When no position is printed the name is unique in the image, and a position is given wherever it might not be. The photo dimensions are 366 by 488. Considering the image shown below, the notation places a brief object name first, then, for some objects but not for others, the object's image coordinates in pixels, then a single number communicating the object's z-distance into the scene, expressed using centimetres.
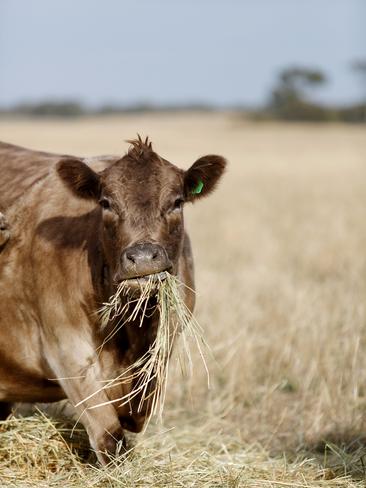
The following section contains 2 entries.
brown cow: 923
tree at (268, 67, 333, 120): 15337
